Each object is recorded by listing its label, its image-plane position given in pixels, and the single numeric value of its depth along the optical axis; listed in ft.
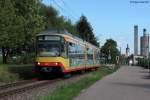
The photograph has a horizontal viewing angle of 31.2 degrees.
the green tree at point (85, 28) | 219.91
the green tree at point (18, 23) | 70.02
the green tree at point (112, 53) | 172.81
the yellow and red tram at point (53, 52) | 63.27
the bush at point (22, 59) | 134.98
